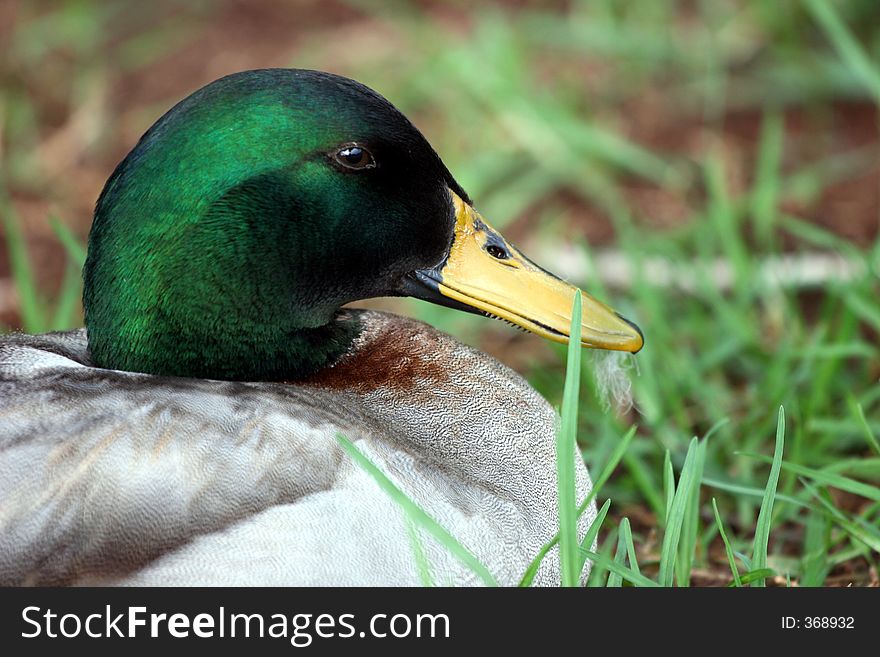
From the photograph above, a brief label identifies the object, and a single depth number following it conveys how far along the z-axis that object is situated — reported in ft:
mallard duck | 11.89
